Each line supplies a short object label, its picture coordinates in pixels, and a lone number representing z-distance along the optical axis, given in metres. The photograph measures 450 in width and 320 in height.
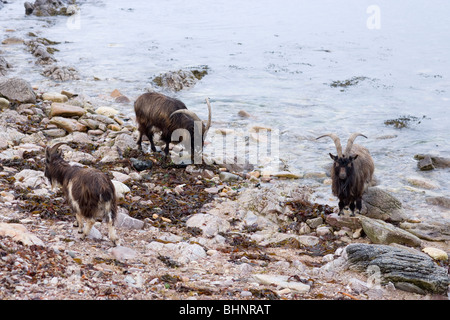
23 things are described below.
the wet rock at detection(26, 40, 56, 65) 21.55
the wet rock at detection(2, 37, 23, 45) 25.05
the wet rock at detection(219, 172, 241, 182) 11.16
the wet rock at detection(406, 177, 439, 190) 11.82
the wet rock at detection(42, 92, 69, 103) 15.17
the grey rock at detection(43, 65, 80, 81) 19.09
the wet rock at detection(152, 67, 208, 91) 19.90
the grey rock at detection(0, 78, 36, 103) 14.14
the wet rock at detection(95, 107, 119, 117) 14.85
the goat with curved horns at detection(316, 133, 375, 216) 8.92
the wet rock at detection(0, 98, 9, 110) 13.62
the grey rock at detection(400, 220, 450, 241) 9.10
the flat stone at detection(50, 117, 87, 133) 12.70
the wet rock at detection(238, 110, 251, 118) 16.98
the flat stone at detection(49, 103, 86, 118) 13.38
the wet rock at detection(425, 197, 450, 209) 10.85
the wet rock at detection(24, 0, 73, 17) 33.50
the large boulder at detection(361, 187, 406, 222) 9.66
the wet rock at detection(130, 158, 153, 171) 11.00
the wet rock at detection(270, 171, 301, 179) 11.97
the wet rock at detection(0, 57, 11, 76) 19.31
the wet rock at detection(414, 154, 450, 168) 13.23
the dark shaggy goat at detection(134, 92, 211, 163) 11.53
